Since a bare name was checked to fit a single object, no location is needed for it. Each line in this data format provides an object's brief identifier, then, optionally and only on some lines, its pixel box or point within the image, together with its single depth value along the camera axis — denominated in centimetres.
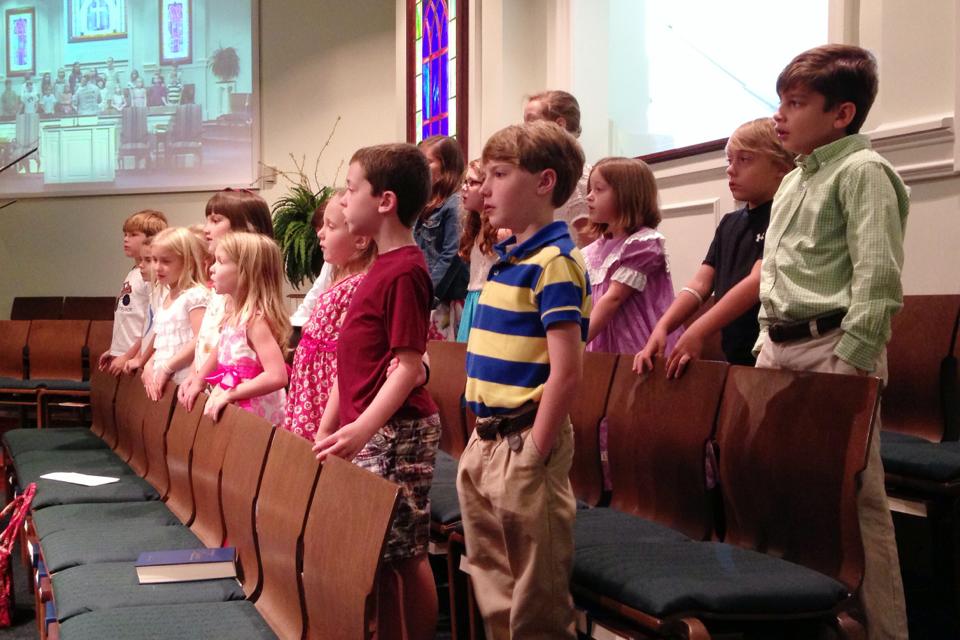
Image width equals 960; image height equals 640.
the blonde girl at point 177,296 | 422
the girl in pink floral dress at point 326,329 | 281
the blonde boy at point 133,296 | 621
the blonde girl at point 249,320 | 333
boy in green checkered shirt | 212
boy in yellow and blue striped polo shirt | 207
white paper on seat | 388
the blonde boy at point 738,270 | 270
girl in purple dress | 319
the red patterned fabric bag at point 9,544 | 359
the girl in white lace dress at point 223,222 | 377
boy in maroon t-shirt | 233
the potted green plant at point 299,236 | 826
